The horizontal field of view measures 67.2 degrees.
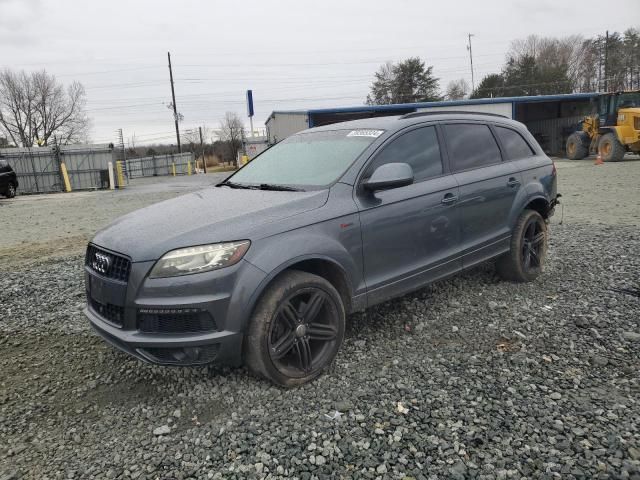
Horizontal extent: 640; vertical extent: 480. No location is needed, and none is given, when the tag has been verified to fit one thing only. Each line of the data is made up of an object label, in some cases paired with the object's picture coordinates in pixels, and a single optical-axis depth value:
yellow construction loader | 19.59
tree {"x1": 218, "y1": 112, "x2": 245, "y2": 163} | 54.19
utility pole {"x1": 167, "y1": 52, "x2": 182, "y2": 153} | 46.22
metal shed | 29.03
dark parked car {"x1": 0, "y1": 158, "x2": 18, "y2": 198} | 18.98
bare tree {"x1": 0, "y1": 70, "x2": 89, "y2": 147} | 60.09
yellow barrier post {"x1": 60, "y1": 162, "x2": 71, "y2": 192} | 24.59
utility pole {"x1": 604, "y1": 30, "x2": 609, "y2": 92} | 56.74
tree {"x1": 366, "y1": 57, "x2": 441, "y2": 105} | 61.94
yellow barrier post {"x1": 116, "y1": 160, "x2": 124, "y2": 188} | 26.48
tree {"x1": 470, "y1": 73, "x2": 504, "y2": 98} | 58.66
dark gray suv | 2.75
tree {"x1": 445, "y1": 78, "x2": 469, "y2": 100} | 72.05
